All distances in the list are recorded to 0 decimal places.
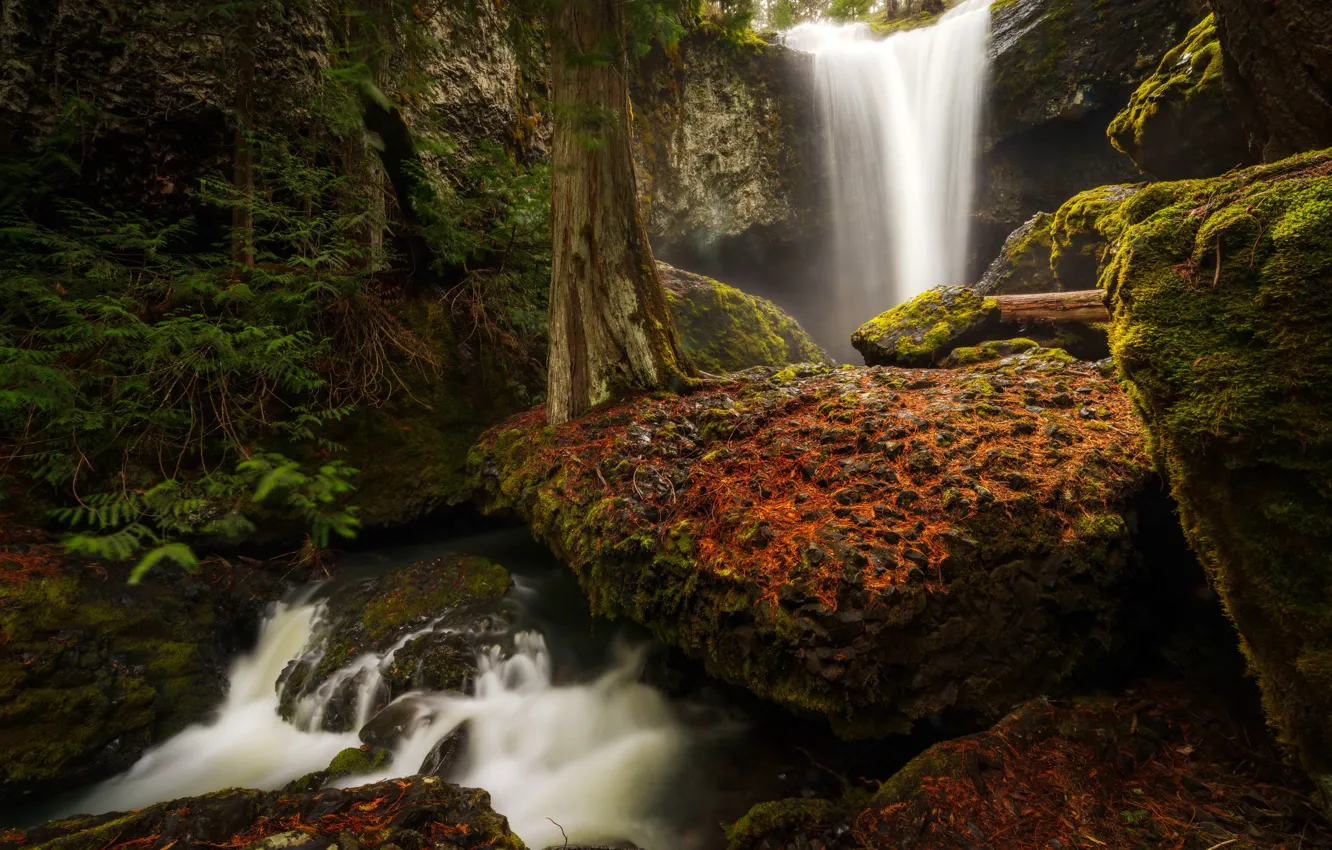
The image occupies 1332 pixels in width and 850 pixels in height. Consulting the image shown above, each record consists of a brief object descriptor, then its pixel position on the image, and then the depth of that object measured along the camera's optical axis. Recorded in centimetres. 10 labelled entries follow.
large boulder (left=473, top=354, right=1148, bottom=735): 215
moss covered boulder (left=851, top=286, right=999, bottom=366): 571
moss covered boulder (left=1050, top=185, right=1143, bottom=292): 695
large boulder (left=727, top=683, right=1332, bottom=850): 169
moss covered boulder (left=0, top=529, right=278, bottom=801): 292
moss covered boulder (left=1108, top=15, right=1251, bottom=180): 525
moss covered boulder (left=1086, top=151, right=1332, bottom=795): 166
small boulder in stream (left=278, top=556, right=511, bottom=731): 347
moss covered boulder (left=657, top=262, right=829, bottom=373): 811
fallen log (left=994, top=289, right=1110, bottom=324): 573
